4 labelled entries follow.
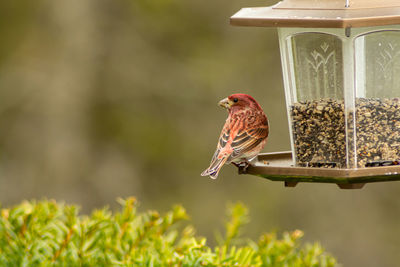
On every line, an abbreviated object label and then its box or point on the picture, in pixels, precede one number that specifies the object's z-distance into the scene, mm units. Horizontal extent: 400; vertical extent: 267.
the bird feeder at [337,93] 7687
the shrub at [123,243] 6684
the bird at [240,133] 8937
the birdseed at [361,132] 7937
